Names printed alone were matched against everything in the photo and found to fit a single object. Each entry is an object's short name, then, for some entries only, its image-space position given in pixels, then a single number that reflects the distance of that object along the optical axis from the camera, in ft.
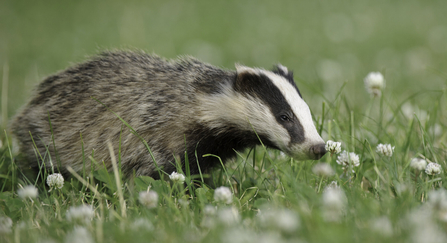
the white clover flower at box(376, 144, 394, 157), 25.46
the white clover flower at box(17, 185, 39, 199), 20.79
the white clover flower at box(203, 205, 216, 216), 19.35
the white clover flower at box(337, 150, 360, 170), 25.34
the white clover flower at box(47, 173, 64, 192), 23.77
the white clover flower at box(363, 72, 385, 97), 29.78
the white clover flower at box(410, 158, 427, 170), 25.05
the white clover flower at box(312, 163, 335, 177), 23.30
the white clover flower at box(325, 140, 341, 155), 24.61
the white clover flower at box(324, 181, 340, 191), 22.89
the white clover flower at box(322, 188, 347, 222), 16.47
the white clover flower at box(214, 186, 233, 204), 20.81
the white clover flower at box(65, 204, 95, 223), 18.64
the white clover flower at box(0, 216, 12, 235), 17.92
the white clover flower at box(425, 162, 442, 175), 23.73
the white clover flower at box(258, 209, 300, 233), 15.34
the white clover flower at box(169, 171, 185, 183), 23.20
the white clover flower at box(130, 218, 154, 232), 17.37
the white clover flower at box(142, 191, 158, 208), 19.89
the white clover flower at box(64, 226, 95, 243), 16.02
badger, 26.89
